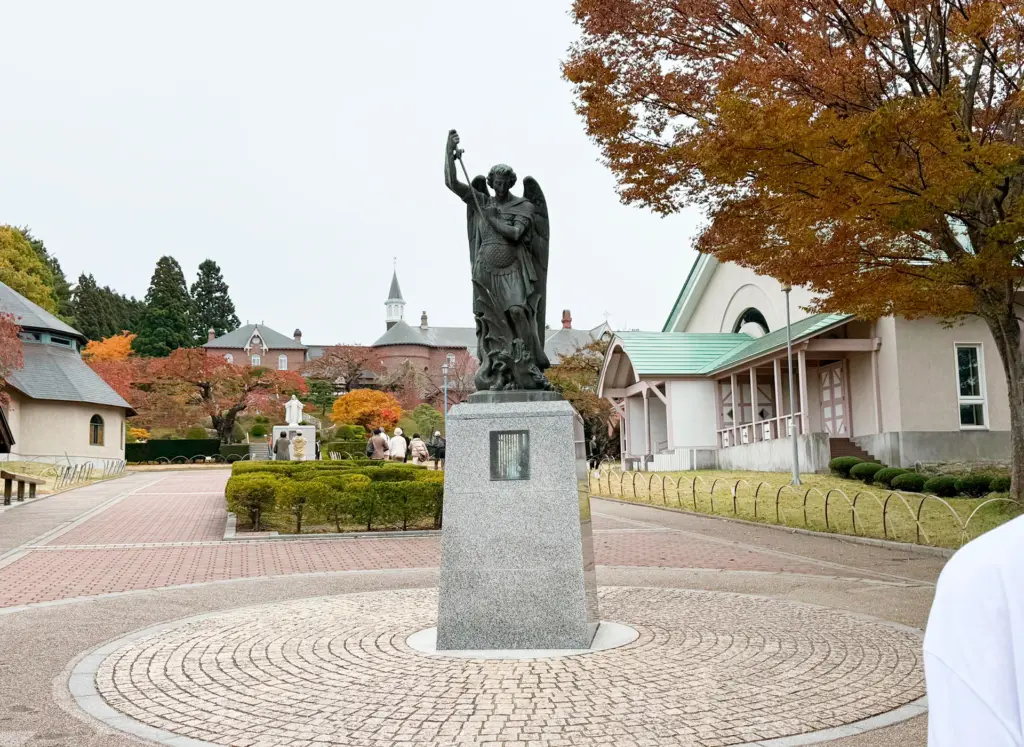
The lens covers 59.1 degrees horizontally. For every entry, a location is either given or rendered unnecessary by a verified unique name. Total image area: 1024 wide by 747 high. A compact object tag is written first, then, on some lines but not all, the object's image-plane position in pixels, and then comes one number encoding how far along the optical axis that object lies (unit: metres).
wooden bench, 20.99
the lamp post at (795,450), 21.11
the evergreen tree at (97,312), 77.62
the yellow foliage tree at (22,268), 52.34
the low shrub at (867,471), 21.20
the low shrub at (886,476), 19.98
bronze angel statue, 7.24
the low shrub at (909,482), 18.88
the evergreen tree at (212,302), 100.61
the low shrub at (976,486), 17.77
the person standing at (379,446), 29.95
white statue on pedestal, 42.41
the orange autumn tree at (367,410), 58.25
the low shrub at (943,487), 18.00
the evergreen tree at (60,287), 70.88
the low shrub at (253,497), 15.94
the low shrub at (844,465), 22.25
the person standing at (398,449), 33.25
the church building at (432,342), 87.94
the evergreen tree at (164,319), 75.62
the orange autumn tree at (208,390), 51.50
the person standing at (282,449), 38.31
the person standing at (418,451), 33.34
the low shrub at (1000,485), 17.31
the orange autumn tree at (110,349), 63.39
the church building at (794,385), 23.97
